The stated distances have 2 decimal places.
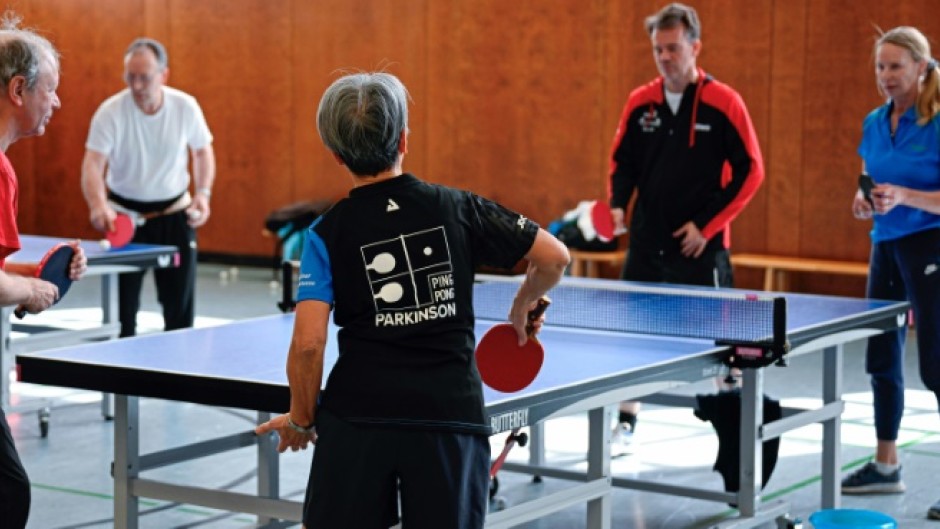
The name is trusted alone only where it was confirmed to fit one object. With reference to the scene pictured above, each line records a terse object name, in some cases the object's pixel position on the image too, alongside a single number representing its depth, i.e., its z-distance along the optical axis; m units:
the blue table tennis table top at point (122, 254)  6.04
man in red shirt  3.23
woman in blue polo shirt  5.02
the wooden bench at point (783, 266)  9.51
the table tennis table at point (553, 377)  3.43
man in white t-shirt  6.77
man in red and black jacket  5.62
